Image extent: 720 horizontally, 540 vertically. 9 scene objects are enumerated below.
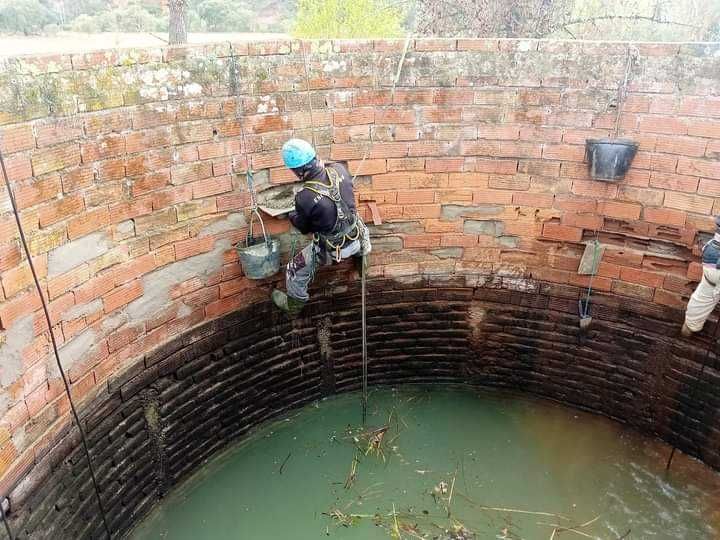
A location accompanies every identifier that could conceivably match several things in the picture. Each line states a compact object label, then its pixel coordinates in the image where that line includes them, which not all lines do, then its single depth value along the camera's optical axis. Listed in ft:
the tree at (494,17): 20.61
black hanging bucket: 12.60
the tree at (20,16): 51.37
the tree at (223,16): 67.77
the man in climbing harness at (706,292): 11.86
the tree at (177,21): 31.80
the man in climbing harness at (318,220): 11.37
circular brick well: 12.28
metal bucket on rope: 12.62
